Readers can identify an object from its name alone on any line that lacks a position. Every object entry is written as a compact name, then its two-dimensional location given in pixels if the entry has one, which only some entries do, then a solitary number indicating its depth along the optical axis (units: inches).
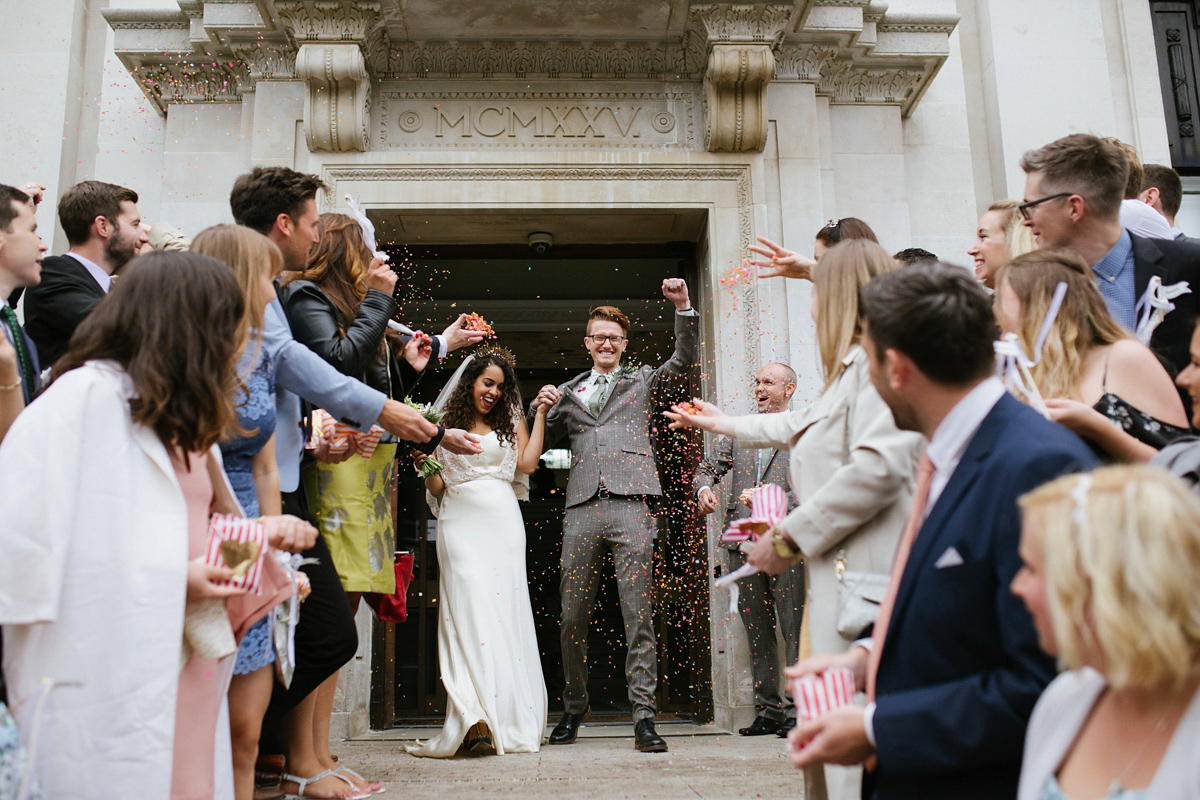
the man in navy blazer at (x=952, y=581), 67.1
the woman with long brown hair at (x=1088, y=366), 99.3
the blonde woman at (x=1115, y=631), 54.8
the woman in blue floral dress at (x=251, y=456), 120.3
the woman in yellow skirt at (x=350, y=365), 152.9
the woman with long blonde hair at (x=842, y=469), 99.8
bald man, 232.4
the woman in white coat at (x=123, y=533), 82.0
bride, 208.4
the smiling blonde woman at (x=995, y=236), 161.3
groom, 218.1
